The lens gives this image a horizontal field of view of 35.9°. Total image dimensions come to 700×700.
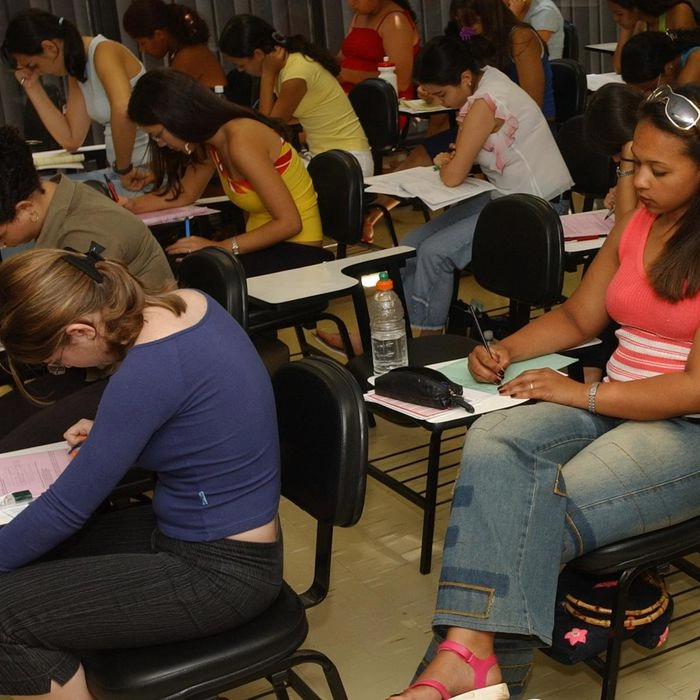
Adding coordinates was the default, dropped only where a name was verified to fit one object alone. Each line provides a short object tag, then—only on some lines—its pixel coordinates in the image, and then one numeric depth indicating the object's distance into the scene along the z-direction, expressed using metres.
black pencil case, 2.19
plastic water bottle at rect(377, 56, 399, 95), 5.79
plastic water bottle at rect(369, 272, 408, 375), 2.98
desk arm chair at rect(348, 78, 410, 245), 5.42
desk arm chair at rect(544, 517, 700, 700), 1.98
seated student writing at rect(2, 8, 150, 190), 4.45
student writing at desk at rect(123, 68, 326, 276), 3.54
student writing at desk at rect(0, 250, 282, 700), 1.73
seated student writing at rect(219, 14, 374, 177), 4.98
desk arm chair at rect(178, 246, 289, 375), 2.72
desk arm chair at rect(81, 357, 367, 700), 1.73
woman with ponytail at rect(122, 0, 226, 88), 5.33
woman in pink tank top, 1.92
